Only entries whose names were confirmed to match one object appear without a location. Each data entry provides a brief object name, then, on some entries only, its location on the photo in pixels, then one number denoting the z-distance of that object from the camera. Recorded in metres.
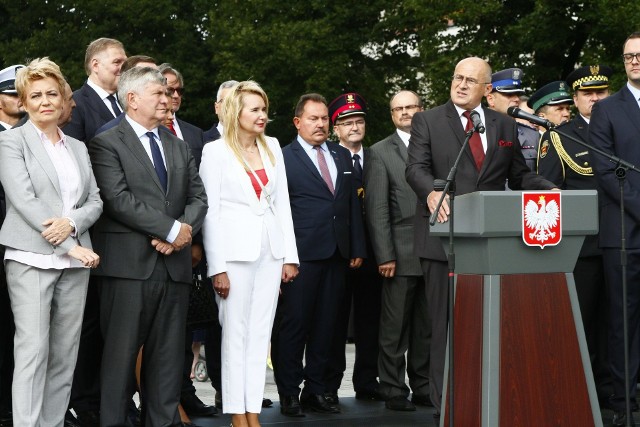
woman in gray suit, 9.14
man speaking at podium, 10.39
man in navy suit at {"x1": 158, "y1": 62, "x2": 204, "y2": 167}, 11.79
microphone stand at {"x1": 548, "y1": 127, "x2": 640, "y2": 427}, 9.33
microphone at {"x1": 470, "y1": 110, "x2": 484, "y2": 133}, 8.81
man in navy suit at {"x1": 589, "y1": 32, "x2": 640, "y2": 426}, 10.92
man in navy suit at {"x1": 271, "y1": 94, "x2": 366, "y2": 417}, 11.81
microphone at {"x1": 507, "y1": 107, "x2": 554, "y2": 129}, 9.05
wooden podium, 8.47
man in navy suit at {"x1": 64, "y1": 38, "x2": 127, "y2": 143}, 10.82
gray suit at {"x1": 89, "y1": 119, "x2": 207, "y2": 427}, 9.65
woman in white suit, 10.26
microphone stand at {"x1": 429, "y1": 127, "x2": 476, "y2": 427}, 8.45
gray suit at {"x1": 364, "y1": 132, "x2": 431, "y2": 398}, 12.23
